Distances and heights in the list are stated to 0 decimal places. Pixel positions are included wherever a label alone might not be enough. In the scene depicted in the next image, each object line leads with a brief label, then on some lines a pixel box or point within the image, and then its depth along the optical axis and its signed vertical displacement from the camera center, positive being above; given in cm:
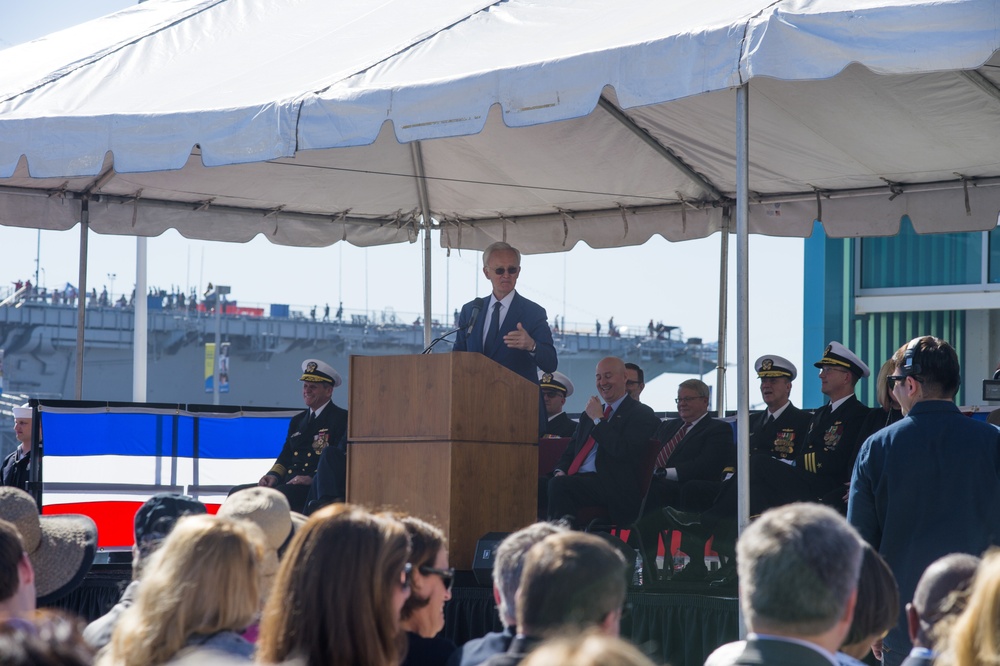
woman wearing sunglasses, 654 -55
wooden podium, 1170 -28
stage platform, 1152 -108
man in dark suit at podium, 1401 +36
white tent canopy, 984 +140
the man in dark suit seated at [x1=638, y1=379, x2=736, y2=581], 1430 -52
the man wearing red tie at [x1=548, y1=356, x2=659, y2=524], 1414 -46
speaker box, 1152 -79
